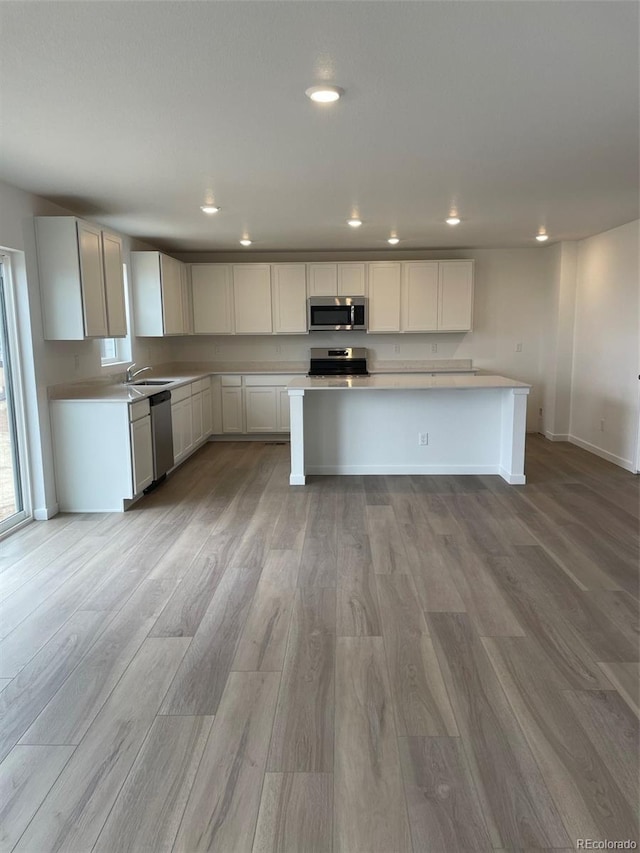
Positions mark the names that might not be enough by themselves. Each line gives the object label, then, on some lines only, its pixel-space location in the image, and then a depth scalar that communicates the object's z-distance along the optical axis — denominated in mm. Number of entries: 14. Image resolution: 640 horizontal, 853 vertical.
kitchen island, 5527
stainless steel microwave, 7250
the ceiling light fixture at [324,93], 2334
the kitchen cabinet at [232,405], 7316
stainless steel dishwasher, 5160
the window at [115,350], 5812
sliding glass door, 4098
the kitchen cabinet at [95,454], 4527
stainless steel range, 7566
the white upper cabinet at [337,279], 7250
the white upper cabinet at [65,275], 4258
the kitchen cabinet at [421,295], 7191
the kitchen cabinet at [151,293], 6285
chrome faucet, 5664
